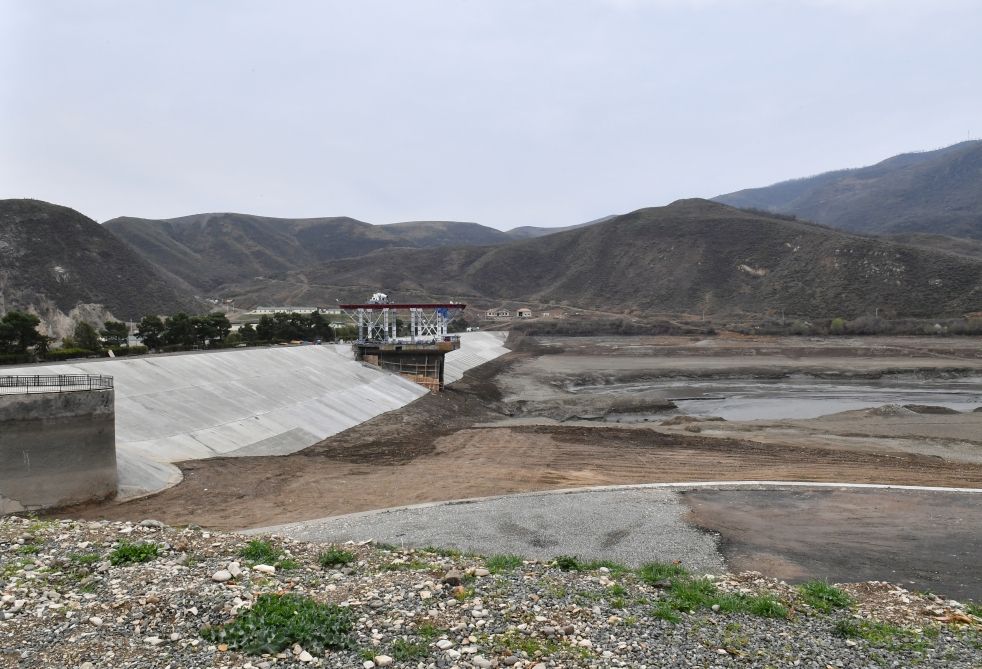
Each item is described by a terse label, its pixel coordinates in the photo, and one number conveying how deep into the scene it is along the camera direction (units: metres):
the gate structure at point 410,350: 49.47
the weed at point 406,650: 7.34
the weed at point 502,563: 10.42
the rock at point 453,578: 9.35
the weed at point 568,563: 10.86
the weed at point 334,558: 10.31
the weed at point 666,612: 8.62
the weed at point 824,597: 9.55
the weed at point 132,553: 9.62
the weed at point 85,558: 9.52
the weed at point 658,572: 10.41
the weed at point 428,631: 7.77
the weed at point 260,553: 10.20
